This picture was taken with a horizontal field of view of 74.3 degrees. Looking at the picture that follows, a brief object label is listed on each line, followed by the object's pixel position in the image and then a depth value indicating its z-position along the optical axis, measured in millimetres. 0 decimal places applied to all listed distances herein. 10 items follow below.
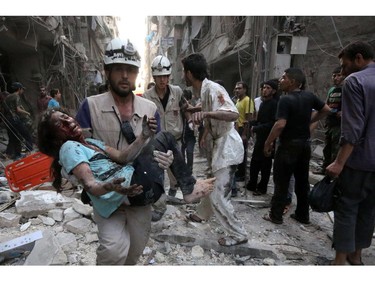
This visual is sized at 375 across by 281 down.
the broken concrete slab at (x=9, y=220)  3100
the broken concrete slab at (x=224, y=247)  2730
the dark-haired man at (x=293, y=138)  3066
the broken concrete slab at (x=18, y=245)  2520
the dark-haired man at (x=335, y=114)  3754
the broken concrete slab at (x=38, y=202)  3318
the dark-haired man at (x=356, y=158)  2021
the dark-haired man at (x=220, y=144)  2568
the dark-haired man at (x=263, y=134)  4090
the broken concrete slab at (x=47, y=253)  2381
